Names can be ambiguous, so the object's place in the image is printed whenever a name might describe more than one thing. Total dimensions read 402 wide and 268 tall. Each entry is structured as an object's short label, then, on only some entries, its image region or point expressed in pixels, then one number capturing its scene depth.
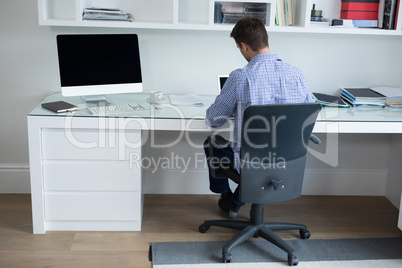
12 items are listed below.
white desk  2.84
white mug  3.07
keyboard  2.89
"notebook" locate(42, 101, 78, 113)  2.86
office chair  2.38
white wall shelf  3.06
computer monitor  2.99
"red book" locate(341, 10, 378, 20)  3.29
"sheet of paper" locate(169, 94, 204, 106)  3.13
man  2.49
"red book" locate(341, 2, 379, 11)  3.27
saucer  3.09
